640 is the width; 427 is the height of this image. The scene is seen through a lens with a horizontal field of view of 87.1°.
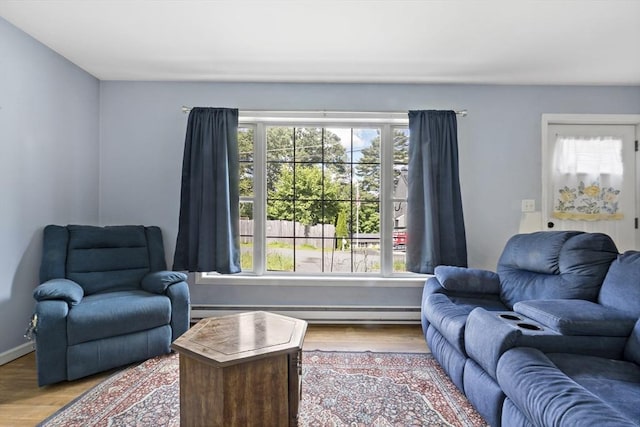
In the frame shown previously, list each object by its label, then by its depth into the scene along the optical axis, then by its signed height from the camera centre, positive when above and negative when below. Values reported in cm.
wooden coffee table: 137 -71
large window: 336 +10
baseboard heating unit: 322 -97
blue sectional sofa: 163 -57
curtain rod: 321 +95
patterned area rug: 177 -109
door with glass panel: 324 +30
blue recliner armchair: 208 -63
